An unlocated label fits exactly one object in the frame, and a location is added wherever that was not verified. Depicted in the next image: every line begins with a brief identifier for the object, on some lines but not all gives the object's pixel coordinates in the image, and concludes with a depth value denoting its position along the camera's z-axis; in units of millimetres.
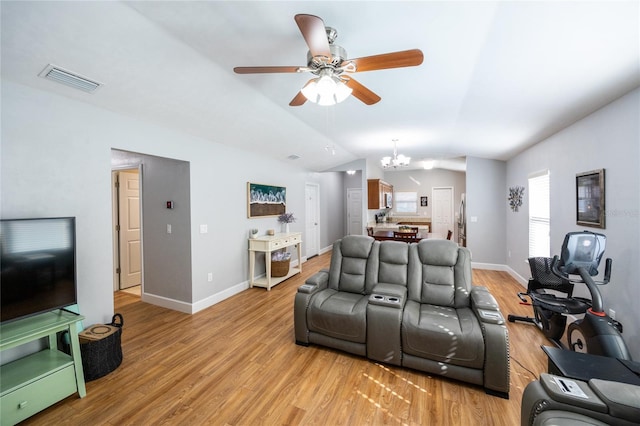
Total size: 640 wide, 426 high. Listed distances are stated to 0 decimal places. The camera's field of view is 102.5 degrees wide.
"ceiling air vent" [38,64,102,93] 1997
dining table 5691
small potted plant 5371
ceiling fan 1459
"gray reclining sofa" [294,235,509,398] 2043
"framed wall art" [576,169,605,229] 2518
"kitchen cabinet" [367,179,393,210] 7129
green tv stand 1685
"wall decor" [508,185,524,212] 4805
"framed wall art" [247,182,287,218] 4648
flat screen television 1774
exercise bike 1902
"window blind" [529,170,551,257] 3875
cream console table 4480
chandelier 5355
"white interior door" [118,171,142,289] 4523
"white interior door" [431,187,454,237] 8734
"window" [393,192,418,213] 9094
